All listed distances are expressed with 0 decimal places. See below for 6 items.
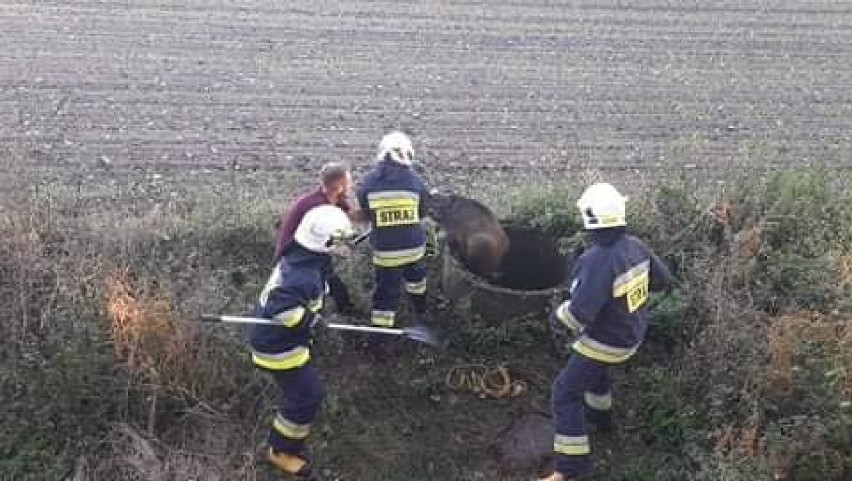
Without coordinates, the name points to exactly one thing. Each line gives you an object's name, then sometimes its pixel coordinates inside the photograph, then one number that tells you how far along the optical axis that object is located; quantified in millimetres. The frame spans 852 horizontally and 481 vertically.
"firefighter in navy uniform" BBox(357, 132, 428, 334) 7266
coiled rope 7543
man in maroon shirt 7020
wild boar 7832
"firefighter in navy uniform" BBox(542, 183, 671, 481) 6277
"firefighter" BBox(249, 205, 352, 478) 6141
